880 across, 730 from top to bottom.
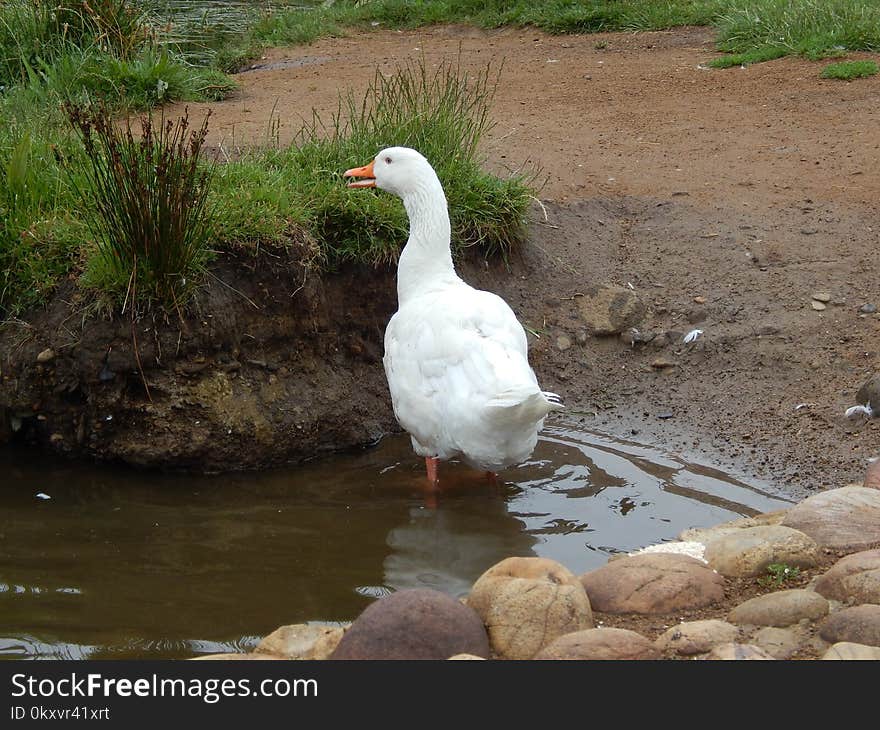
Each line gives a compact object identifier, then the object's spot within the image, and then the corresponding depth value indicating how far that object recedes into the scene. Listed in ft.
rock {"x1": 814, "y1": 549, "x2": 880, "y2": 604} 11.26
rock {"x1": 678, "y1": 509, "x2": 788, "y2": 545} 14.46
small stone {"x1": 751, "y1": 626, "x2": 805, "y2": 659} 10.55
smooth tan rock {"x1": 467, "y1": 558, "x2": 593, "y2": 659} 11.14
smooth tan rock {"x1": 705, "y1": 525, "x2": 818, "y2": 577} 12.48
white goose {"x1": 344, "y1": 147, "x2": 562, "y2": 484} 15.44
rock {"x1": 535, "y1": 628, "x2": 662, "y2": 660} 10.48
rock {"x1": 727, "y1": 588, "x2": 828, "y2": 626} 11.09
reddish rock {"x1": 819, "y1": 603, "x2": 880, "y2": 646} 10.41
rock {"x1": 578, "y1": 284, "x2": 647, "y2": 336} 21.80
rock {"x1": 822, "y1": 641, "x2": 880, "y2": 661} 9.93
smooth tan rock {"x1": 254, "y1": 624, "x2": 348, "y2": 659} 11.60
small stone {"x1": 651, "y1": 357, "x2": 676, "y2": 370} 20.86
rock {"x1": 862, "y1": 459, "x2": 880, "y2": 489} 14.88
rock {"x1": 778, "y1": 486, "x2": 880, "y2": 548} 12.84
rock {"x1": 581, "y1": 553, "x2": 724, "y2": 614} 11.85
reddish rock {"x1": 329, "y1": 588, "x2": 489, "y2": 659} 10.76
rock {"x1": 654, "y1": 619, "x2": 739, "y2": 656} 10.60
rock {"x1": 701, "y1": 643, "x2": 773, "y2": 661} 10.11
